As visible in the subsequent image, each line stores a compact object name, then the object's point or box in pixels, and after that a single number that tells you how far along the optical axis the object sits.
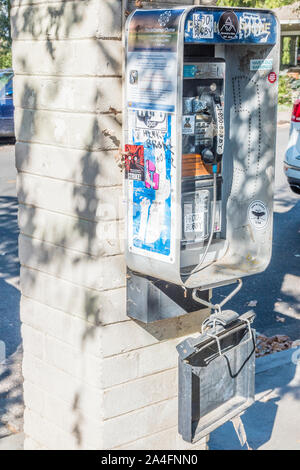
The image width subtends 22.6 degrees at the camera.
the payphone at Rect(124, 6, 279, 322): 3.32
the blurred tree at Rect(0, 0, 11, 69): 25.47
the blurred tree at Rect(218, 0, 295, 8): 25.70
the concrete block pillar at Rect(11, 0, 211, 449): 3.51
